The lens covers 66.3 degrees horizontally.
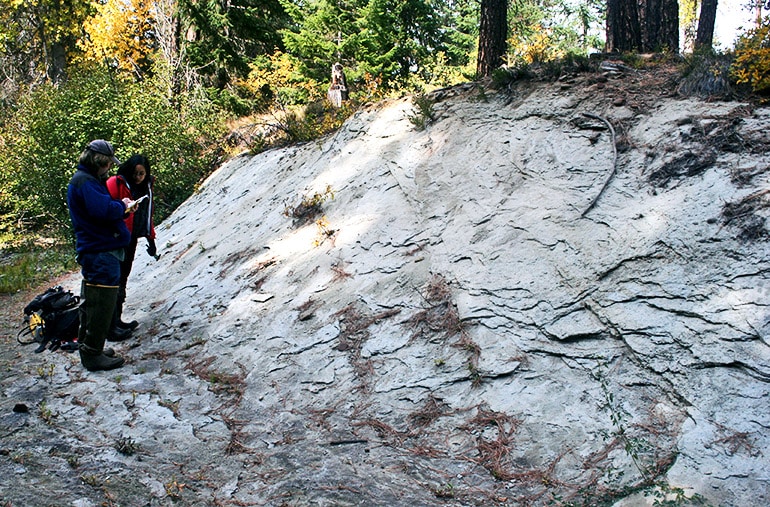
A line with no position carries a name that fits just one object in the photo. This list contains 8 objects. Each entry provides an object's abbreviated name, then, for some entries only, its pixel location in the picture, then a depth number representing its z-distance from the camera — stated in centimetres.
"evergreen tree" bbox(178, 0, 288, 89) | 1902
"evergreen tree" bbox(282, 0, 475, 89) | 1922
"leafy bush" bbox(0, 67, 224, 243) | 1494
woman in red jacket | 712
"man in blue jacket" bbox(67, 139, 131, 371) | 578
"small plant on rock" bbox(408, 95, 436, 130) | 890
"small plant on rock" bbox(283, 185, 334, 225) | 873
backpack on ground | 692
